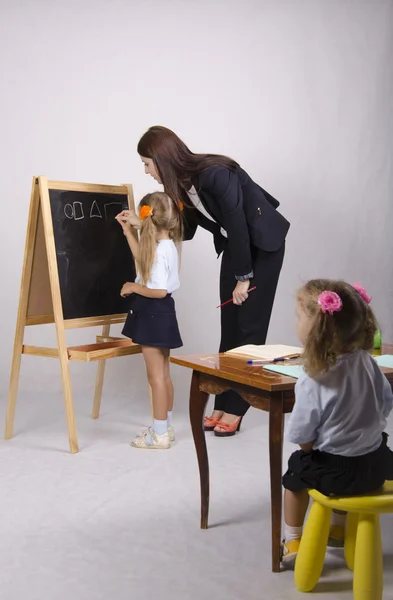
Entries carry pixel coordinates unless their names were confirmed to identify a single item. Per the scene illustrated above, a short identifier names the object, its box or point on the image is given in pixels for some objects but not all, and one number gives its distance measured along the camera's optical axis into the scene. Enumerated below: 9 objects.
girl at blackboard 3.51
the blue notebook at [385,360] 2.32
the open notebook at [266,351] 2.47
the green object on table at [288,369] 2.17
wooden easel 3.54
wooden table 2.09
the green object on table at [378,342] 2.54
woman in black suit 3.45
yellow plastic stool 1.90
